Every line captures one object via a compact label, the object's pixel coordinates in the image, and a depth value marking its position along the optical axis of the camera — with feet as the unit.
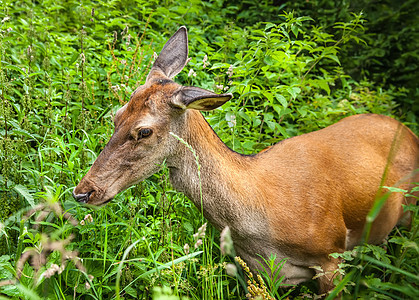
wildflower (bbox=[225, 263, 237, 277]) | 6.59
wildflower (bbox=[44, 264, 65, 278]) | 5.83
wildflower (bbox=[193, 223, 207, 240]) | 6.34
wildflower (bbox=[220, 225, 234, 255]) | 5.79
